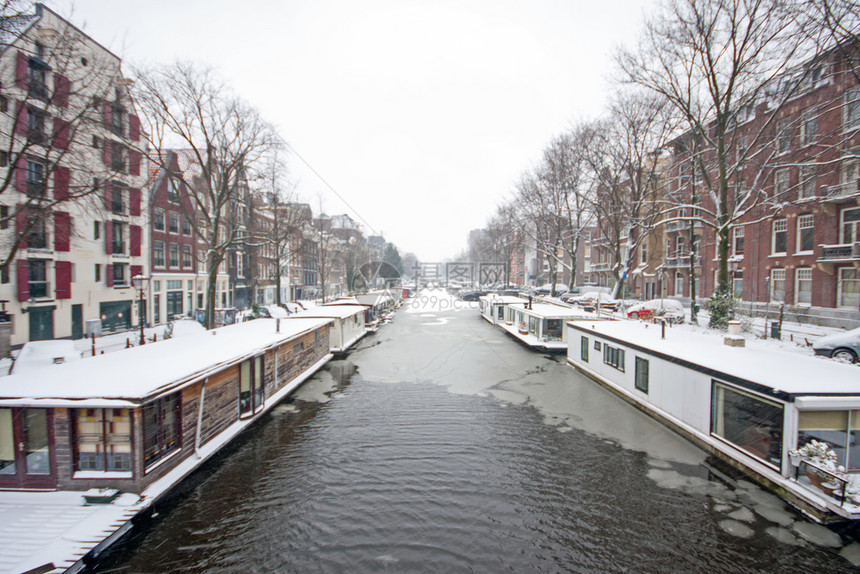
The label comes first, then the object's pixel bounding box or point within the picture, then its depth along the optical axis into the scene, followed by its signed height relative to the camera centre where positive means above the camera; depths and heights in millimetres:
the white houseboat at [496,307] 36703 -2710
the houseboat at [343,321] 23609 -2819
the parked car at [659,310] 24234 -2037
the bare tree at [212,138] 20250 +7889
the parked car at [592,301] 31322 -1952
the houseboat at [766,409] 7340 -2944
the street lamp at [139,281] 19156 -172
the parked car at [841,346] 14344 -2399
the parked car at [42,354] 12906 -2572
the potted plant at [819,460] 7004 -3225
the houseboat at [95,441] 6578 -3065
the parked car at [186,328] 19892 -2535
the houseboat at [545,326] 24384 -3028
